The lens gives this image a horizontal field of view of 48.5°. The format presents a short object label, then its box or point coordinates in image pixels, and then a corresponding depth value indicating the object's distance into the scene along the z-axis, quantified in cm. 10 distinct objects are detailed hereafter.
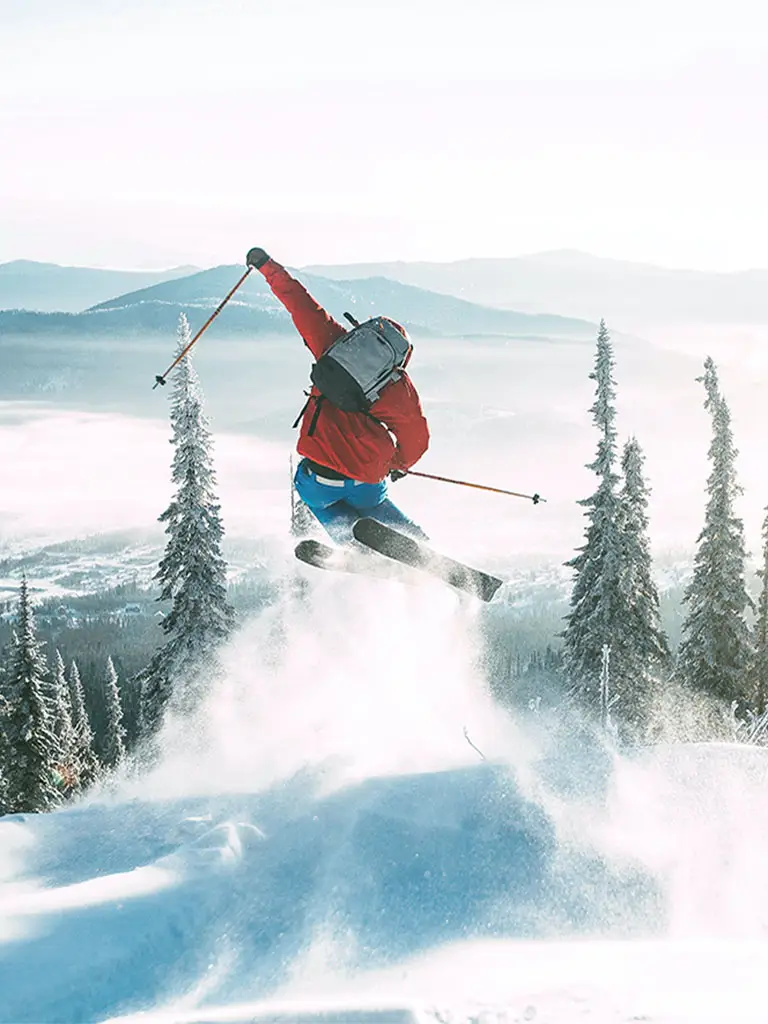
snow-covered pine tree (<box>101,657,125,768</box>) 4682
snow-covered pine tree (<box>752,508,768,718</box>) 2816
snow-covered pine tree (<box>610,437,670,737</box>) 2436
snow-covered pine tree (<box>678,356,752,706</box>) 2750
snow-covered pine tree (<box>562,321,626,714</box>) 2489
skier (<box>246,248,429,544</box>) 912
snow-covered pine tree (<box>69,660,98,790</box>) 4188
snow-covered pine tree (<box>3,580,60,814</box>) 2745
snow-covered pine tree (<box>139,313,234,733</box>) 2417
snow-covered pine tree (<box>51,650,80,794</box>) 3644
